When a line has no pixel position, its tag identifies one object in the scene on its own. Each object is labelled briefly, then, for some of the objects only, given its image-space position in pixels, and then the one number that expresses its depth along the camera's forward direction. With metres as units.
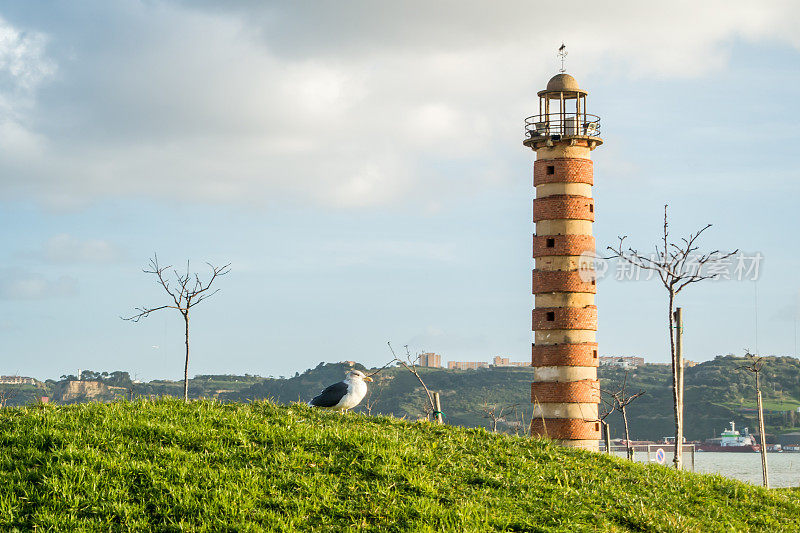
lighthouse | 38.72
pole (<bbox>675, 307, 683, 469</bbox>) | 25.67
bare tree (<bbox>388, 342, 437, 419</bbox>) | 36.06
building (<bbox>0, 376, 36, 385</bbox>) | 185.93
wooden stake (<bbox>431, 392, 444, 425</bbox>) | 23.53
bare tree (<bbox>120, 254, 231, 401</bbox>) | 29.20
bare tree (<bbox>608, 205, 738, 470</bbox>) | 25.86
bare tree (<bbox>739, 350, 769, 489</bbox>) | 37.21
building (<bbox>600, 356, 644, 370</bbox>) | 183.62
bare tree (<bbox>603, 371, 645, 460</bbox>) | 42.25
